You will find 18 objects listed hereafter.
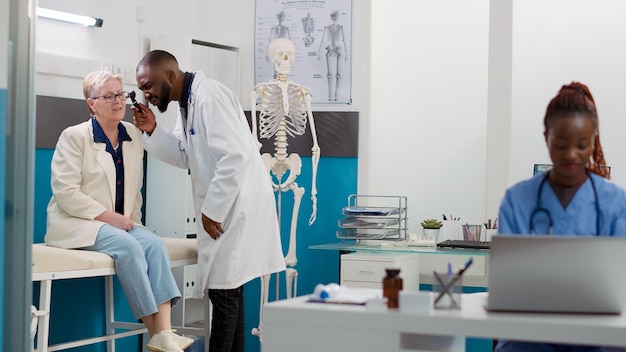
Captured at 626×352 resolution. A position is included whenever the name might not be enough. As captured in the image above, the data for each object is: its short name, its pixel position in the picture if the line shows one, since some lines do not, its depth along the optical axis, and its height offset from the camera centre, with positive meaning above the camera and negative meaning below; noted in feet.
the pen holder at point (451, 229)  15.06 -0.92
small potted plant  15.21 -0.91
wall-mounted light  13.89 +2.46
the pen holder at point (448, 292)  6.96 -0.93
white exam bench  11.66 -1.38
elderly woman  12.54 -0.58
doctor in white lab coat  12.54 -0.25
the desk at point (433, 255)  13.75 -1.32
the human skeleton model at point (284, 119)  15.33 +0.94
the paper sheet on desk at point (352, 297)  7.25 -1.06
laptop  6.45 -0.72
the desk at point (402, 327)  6.28 -1.13
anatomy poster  16.42 +2.48
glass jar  6.98 -0.91
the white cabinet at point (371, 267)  13.83 -1.49
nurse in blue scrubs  7.44 -0.13
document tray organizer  14.80 -0.84
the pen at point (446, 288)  6.96 -0.90
